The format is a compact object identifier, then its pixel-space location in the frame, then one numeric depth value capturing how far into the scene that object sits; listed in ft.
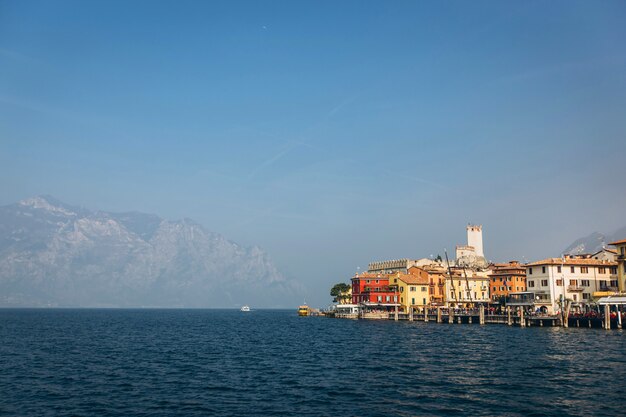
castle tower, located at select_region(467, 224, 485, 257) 590.96
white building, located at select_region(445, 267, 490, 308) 473.14
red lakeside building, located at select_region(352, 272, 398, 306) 481.87
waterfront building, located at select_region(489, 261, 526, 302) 465.88
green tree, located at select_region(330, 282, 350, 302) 637.96
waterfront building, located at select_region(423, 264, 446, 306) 476.95
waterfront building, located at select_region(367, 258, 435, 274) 565.53
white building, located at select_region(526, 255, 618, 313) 359.25
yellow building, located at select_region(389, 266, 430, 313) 464.24
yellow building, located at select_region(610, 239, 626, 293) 335.47
